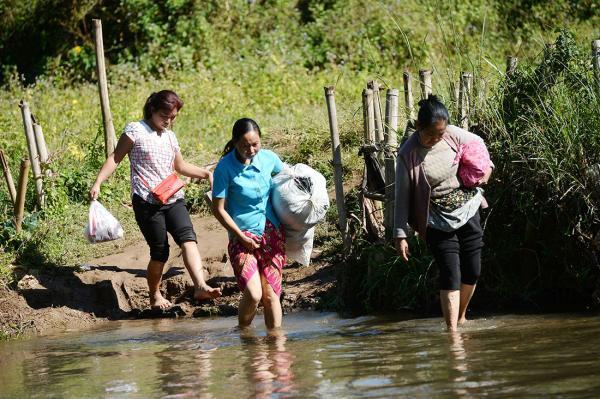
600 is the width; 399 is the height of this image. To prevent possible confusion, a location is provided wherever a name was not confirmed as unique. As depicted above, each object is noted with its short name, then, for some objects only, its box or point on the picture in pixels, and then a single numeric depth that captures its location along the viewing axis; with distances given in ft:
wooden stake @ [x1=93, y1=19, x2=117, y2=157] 54.31
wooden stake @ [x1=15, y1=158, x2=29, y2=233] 49.82
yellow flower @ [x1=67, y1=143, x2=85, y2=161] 59.06
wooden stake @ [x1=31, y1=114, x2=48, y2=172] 54.86
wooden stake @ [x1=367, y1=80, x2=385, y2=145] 44.86
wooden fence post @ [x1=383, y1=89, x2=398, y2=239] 43.43
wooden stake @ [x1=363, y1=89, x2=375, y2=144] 44.90
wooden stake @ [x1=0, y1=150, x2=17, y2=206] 52.29
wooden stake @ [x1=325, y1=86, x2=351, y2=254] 44.94
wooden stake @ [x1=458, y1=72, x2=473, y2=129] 42.74
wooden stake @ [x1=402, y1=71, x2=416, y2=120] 43.81
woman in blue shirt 36.37
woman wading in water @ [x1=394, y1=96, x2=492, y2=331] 35.07
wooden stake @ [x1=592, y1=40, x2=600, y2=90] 41.26
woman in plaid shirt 43.77
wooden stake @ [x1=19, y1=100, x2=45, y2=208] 54.06
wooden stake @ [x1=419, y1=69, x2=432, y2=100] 43.10
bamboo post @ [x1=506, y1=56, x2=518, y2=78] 43.73
